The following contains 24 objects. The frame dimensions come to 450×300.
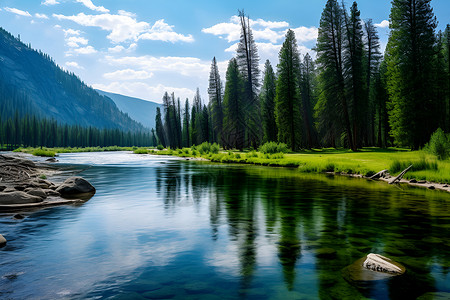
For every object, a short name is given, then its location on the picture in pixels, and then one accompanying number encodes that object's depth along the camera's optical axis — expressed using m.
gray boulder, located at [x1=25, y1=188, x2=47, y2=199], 13.70
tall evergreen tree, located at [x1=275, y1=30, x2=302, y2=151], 46.84
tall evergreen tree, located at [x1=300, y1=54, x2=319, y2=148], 60.55
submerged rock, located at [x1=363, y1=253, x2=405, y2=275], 5.84
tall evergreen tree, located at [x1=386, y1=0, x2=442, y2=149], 31.55
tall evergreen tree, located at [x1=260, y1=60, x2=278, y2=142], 65.62
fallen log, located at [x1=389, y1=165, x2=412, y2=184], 18.40
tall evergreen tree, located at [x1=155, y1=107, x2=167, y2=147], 117.12
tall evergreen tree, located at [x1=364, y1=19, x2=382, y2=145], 51.22
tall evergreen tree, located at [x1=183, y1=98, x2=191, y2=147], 105.67
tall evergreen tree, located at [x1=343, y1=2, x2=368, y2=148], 40.03
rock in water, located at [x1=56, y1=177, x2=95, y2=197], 15.73
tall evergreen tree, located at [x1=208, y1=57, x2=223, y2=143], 72.88
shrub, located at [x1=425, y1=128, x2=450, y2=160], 20.38
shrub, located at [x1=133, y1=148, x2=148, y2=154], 83.00
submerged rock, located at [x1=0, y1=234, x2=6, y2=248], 7.63
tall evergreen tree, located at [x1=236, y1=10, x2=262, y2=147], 55.41
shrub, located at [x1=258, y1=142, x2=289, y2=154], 38.53
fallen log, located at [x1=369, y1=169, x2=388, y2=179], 20.72
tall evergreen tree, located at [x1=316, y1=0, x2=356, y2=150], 39.62
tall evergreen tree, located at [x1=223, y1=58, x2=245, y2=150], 58.56
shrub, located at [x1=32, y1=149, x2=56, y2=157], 63.09
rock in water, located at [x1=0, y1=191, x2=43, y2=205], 12.27
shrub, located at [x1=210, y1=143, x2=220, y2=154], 53.54
